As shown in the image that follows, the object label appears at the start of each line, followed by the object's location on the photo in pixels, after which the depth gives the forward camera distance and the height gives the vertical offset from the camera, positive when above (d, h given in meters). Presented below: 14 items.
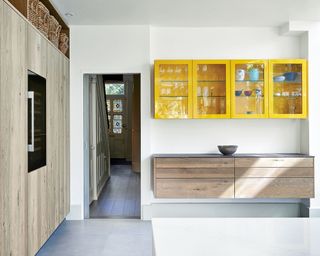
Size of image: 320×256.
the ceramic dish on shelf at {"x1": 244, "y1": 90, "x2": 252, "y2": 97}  4.52 +0.39
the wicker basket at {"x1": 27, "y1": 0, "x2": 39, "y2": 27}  3.02 +1.03
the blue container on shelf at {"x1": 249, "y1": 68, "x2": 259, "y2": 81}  4.50 +0.64
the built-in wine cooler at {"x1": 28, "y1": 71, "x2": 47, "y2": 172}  2.78 +0.00
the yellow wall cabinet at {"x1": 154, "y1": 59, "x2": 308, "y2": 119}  4.41 +0.44
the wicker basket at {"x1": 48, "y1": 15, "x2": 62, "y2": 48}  3.76 +1.08
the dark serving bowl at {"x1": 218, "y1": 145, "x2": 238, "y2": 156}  4.41 -0.37
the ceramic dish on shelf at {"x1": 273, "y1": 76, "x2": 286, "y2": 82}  4.52 +0.59
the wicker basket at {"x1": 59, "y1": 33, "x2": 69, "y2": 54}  4.25 +1.02
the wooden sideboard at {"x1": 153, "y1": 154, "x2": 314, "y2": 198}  4.27 -0.72
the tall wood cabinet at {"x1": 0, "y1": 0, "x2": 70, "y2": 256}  2.26 -0.19
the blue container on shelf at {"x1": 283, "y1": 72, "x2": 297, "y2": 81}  4.53 +0.62
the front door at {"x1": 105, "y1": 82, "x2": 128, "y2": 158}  10.88 +0.19
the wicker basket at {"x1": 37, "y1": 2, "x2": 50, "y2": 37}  3.31 +1.08
